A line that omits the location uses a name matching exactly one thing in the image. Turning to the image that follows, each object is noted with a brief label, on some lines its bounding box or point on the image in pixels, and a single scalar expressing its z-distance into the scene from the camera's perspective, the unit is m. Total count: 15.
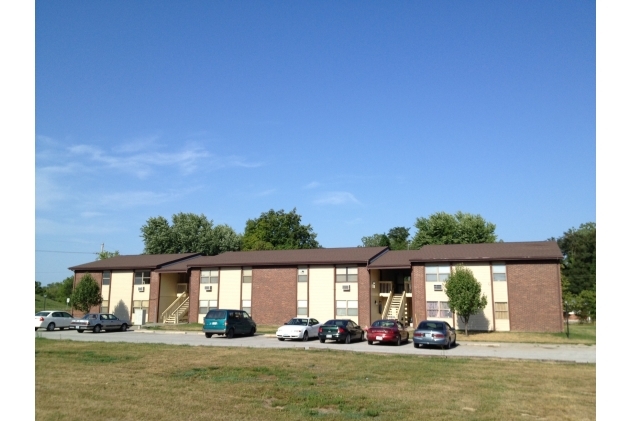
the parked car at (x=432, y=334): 24.98
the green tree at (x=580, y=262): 68.75
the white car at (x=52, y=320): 37.91
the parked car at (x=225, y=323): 30.59
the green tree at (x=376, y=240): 93.66
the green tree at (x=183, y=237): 76.69
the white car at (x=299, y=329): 29.42
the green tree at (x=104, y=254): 79.68
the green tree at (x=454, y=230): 67.62
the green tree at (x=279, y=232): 82.45
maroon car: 26.98
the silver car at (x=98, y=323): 36.66
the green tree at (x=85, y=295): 46.25
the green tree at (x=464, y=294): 32.75
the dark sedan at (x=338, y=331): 28.27
